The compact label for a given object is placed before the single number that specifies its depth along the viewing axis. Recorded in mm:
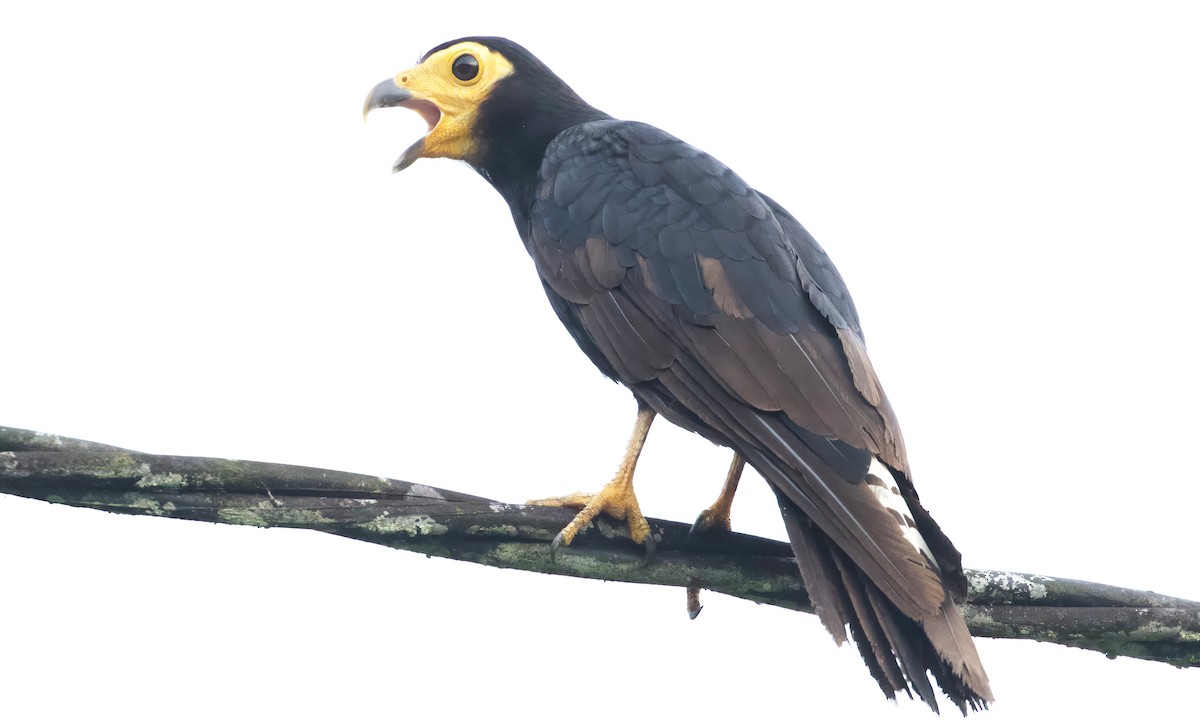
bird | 7461
